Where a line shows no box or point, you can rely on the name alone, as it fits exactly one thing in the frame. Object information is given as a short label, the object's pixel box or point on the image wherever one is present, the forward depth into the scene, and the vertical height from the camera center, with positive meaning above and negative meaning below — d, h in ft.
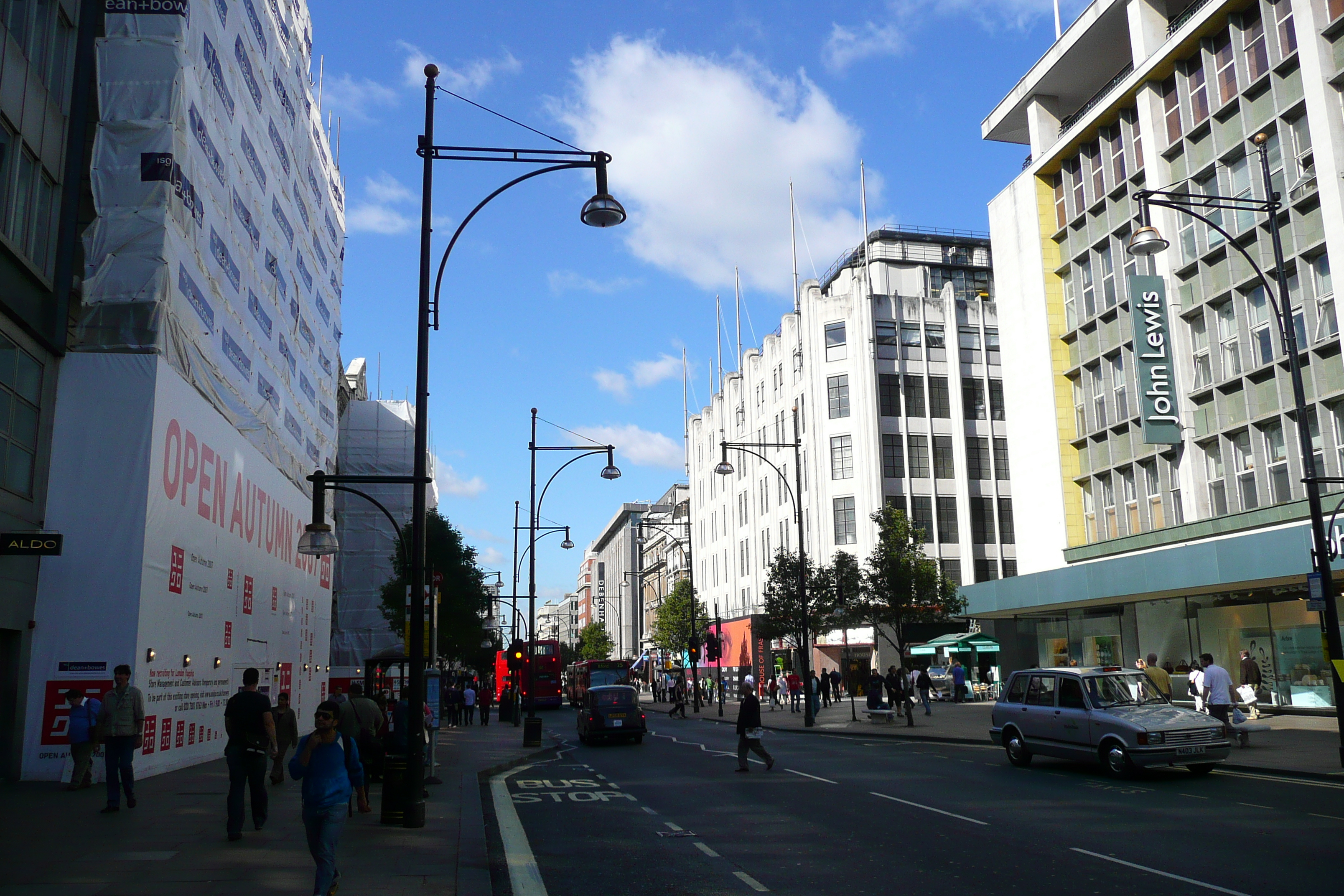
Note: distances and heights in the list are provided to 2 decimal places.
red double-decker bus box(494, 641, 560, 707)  209.67 -3.40
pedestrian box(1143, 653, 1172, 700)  72.90 -2.06
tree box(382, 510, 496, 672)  178.40 +12.00
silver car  54.03 -4.11
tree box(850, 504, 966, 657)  124.47 +7.95
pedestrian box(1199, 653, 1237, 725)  67.05 -2.95
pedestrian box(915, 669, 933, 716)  124.47 -4.04
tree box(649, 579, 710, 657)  261.44 +8.52
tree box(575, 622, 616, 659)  450.30 +5.44
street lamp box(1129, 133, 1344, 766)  56.44 +11.70
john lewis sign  103.86 +28.26
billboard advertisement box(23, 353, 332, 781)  57.47 +6.36
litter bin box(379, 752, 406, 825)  41.42 -5.07
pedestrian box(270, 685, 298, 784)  57.31 -3.45
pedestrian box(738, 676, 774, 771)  64.75 -4.68
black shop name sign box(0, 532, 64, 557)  52.42 +5.97
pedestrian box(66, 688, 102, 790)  51.78 -3.38
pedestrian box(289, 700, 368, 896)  26.32 -3.21
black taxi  99.14 -5.68
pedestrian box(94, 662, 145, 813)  44.39 -2.66
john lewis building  89.30 +30.96
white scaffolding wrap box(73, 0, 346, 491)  62.85 +32.01
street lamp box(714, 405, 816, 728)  109.40 +4.01
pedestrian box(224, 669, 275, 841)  38.09 -3.06
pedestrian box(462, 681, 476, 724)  142.31 -5.93
